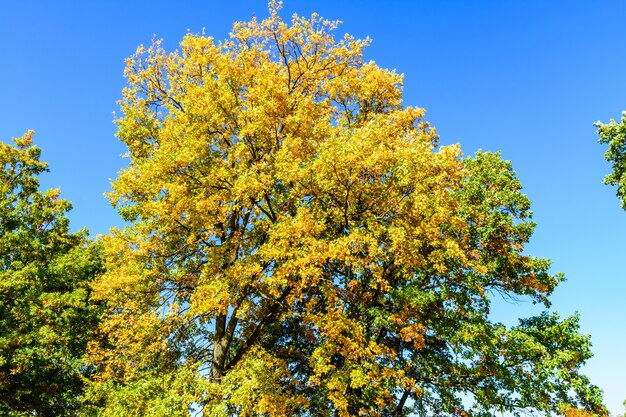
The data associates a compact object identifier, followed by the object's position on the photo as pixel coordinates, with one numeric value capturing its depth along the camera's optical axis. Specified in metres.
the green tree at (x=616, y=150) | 17.94
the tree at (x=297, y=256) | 12.67
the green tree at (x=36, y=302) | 20.14
